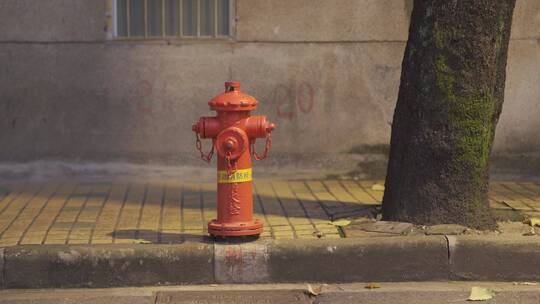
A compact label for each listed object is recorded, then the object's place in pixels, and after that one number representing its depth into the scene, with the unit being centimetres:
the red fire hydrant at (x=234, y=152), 620
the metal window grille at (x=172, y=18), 880
